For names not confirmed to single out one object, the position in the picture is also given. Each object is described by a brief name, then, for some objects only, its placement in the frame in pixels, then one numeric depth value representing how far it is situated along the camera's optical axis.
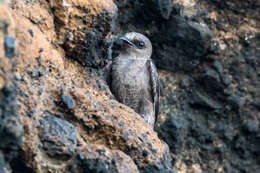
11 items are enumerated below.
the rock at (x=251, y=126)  10.57
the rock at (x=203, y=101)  10.55
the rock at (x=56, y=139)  5.24
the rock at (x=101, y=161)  5.29
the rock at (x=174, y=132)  10.33
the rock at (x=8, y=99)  4.31
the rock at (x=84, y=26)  7.02
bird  9.30
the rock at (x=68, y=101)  5.65
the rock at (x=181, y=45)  10.34
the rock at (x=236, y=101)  10.50
